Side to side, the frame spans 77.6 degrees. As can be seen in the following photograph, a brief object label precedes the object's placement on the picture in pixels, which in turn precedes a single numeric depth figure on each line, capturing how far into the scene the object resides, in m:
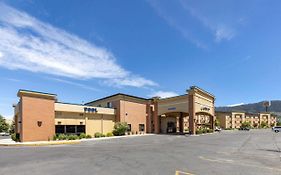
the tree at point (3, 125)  61.44
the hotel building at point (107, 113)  23.33
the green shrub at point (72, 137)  24.78
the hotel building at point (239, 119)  85.45
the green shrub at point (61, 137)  24.69
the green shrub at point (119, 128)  32.22
